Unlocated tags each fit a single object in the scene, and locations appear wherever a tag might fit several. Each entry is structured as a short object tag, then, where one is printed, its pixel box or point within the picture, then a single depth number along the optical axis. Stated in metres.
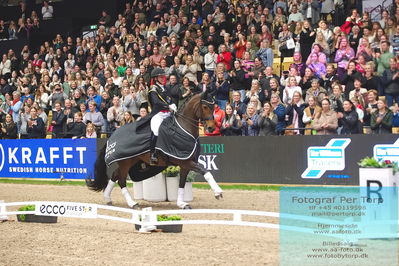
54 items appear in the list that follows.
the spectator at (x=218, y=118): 20.25
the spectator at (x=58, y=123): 24.23
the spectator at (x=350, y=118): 17.80
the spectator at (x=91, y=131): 22.89
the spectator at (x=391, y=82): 18.20
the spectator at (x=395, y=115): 17.14
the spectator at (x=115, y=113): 22.75
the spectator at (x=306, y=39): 21.14
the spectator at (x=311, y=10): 22.20
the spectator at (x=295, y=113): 19.03
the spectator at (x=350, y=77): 18.78
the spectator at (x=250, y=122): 19.69
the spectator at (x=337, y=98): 18.38
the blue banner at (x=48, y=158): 23.03
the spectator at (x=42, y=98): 26.64
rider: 15.46
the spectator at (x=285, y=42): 21.62
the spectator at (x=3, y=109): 27.30
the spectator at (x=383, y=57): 18.72
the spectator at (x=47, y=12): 33.62
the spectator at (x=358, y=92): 18.09
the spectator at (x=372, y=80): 18.50
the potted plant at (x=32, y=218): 14.27
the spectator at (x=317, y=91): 18.78
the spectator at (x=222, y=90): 21.35
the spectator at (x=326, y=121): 17.98
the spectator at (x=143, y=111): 20.42
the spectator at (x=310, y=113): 18.61
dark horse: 15.24
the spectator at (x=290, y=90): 19.61
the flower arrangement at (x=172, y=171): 17.23
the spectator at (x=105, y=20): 30.39
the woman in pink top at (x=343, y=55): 19.61
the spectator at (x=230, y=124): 20.02
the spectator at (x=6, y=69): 30.98
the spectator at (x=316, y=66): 19.92
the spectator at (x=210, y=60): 22.77
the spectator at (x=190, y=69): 22.67
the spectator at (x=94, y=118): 23.25
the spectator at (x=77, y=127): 23.30
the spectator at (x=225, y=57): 22.42
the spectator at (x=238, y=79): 21.41
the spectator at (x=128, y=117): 21.29
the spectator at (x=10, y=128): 25.66
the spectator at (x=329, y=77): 19.36
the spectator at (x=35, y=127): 24.69
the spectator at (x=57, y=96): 25.75
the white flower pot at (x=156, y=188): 17.34
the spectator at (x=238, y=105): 20.44
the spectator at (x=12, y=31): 33.53
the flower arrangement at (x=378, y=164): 10.88
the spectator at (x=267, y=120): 19.25
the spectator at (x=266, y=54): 21.72
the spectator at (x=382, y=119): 17.16
